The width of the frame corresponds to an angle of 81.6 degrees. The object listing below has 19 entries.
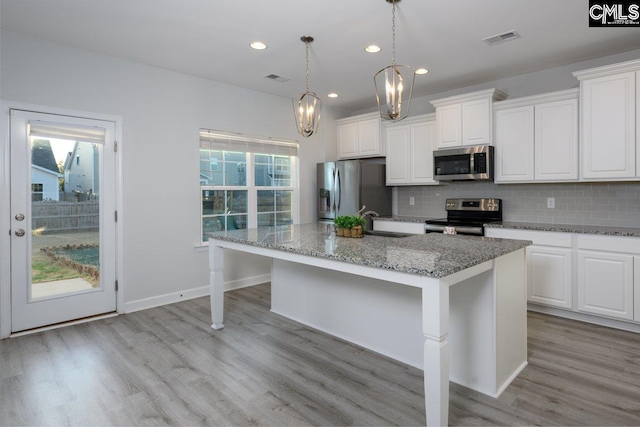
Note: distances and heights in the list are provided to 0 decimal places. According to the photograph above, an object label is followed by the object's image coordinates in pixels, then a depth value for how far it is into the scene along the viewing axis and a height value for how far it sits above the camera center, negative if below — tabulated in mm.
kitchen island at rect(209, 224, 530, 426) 1745 -597
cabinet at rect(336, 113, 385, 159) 5250 +1034
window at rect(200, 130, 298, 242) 4488 +347
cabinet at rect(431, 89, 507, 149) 4094 +1012
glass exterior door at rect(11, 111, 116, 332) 3186 -89
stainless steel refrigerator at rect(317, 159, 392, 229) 4969 +249
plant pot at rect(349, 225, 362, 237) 2809 -184
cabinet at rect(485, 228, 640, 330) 3125 -612
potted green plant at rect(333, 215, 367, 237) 2812 -139
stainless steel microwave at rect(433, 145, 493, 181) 4090 +490
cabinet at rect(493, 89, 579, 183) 3596 +691
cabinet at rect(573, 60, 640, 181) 3176 +741
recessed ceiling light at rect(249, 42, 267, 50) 3312 +1472
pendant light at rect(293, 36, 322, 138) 3014 +758
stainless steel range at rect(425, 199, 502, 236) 4047 -121
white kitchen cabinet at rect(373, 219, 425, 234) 4551 -254
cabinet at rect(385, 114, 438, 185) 4762 +743
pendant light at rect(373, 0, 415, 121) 2381 +742
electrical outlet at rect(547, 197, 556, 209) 4016 +35
